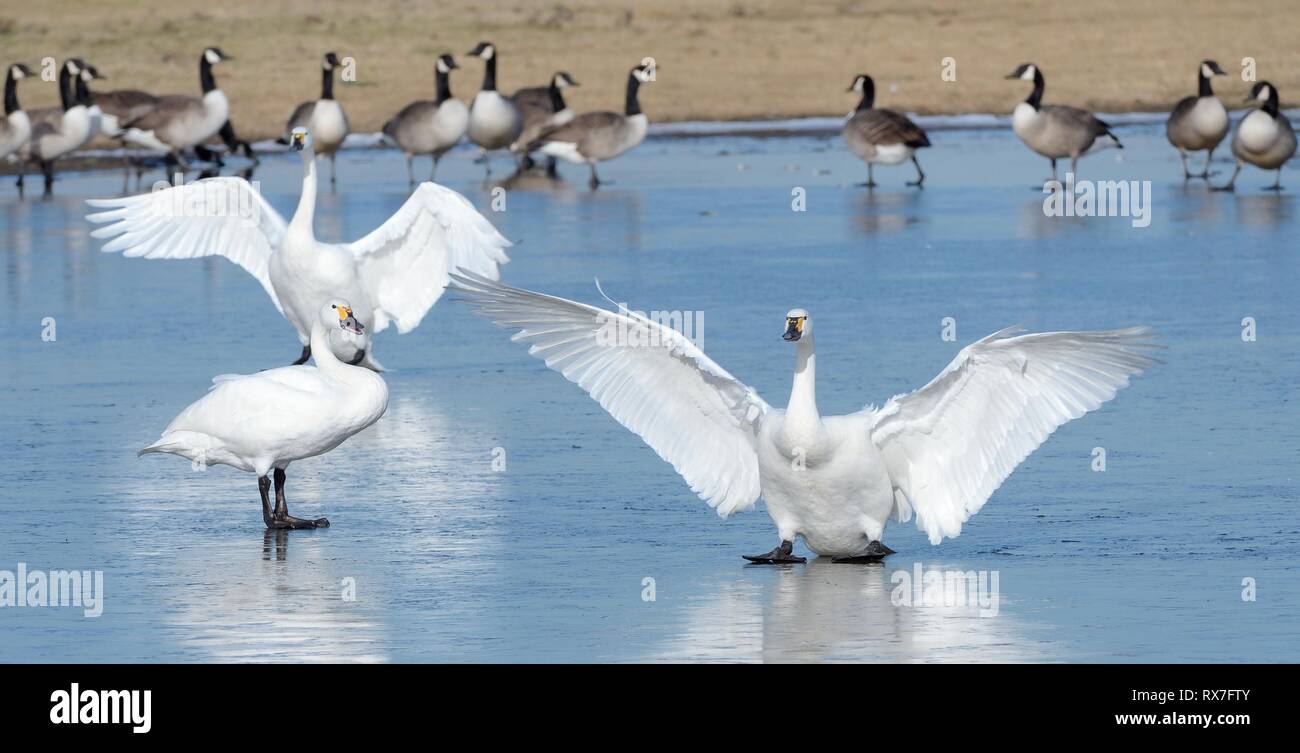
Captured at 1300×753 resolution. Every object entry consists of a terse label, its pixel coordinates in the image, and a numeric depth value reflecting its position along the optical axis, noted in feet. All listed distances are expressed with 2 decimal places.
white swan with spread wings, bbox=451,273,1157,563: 25.73
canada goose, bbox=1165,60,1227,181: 77.97
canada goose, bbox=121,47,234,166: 86.02
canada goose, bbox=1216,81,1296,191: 72.08
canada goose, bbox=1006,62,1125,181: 77.77
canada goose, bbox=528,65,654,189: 84.28
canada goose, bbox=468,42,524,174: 88.74
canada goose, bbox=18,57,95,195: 83.82
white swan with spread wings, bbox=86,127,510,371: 41.78
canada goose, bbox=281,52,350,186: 86.17
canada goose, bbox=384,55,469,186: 84.84
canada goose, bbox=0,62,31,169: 83.25
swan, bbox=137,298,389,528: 28.22
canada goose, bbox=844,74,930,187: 78.33
